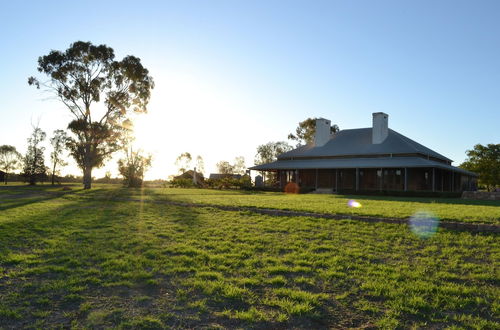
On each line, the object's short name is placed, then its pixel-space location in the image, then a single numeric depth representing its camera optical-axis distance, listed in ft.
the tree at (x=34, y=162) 155.53
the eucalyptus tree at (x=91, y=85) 109.70
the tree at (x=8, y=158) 278.46
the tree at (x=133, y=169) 147.64
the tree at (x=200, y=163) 334.77
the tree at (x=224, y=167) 332.57
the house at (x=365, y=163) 100.63
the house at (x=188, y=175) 239.09
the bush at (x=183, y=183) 156.15
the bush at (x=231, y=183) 132.46
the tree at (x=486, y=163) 167.32
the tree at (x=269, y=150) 249.34
